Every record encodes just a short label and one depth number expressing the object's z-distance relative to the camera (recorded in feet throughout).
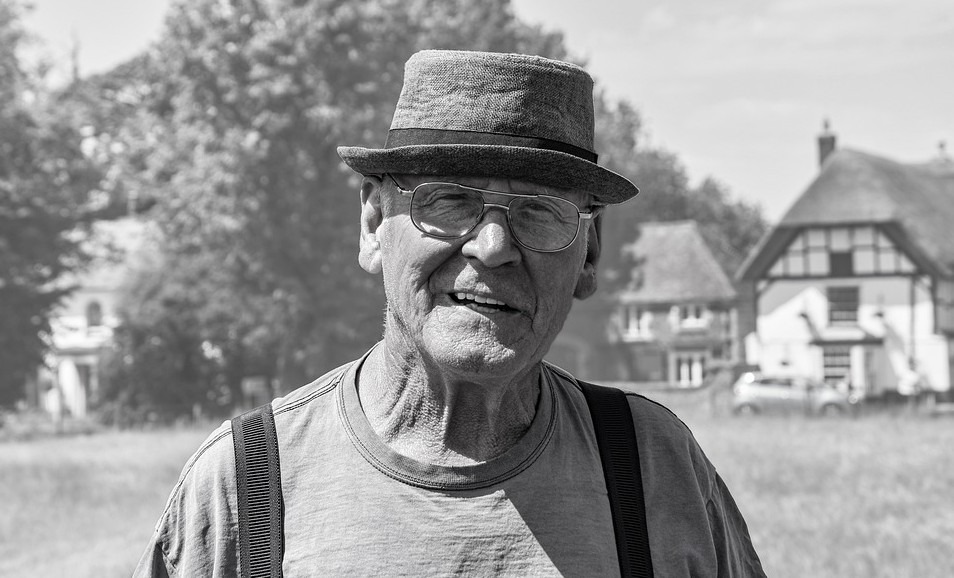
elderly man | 7.92
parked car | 127.34
